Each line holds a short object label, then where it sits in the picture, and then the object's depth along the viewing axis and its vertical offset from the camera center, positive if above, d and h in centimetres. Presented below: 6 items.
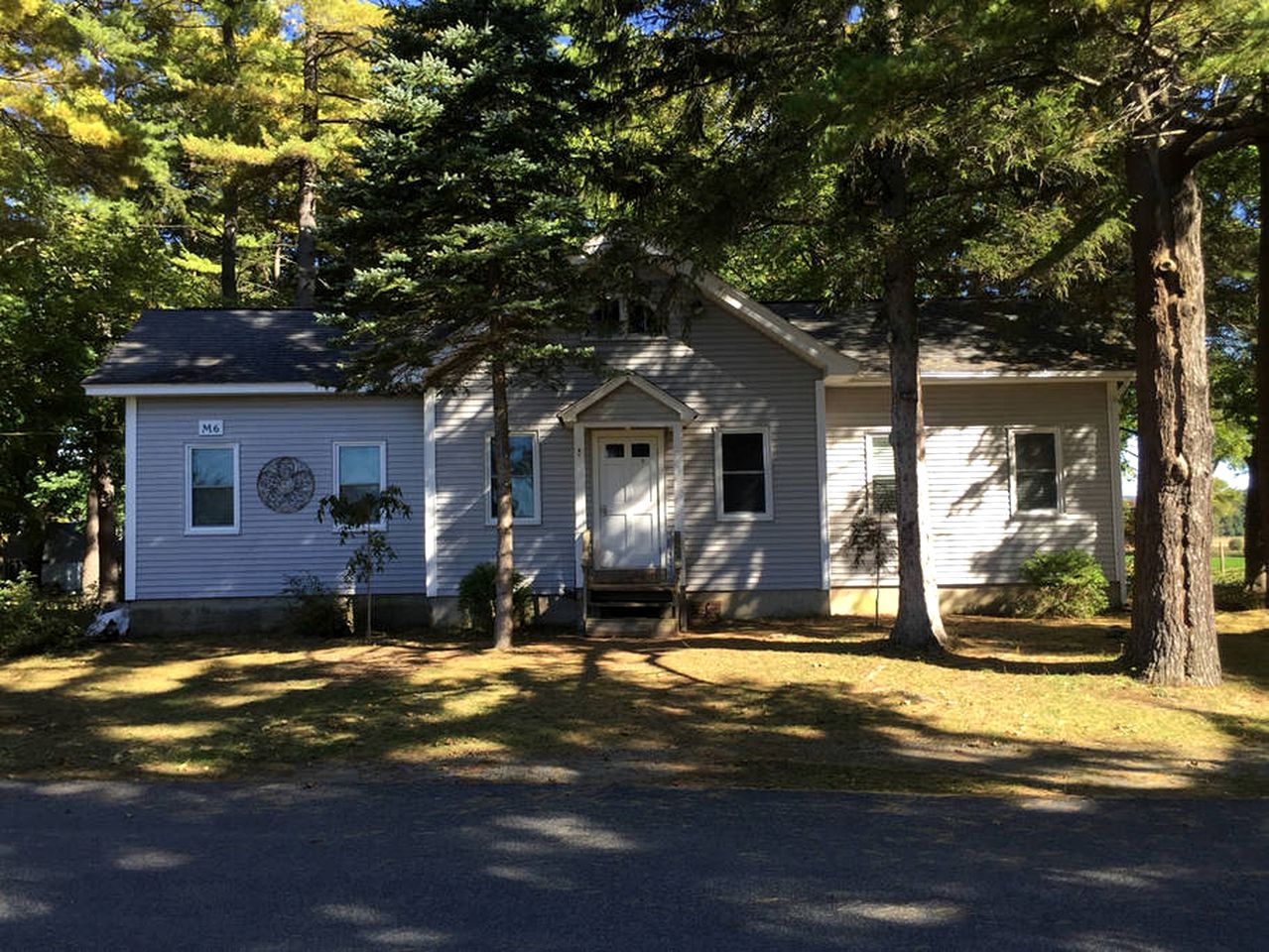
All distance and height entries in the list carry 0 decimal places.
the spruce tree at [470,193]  1031 +380
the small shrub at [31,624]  1232 -111
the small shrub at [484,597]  1343 -94
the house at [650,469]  1412 +90
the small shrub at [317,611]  1349 -108
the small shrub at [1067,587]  1391 -101
